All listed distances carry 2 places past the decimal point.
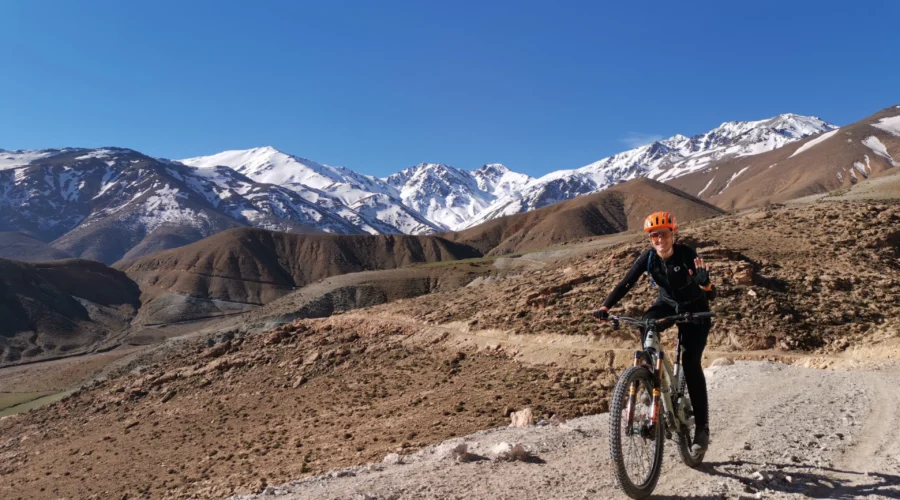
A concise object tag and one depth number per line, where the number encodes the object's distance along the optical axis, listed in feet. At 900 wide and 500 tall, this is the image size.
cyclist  19.76
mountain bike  17.74
